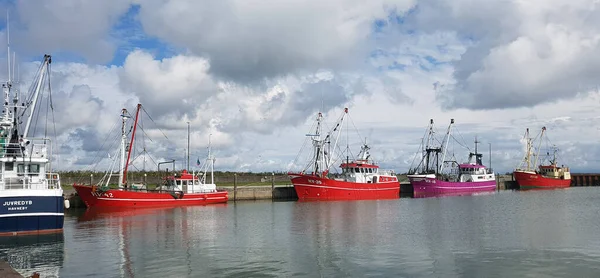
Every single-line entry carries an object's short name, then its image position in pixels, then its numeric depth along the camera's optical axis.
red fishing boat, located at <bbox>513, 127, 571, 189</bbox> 121.06
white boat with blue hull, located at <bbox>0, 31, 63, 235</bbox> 34.84
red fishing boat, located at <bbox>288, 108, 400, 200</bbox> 81.06
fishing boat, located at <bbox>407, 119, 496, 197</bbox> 97.75
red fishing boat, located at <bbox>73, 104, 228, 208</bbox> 62.16
